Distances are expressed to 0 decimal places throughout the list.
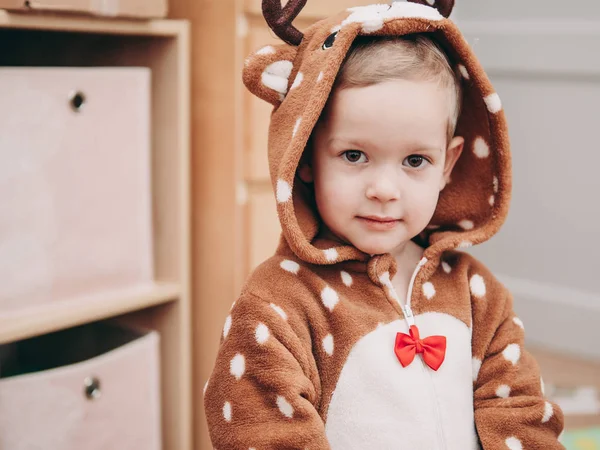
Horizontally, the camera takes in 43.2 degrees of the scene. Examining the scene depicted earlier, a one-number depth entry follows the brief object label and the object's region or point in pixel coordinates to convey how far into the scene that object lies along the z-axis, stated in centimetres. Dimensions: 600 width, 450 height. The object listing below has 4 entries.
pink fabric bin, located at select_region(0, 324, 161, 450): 115
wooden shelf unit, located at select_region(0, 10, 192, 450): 136
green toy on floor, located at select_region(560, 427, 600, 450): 141
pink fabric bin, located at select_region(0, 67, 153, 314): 115
